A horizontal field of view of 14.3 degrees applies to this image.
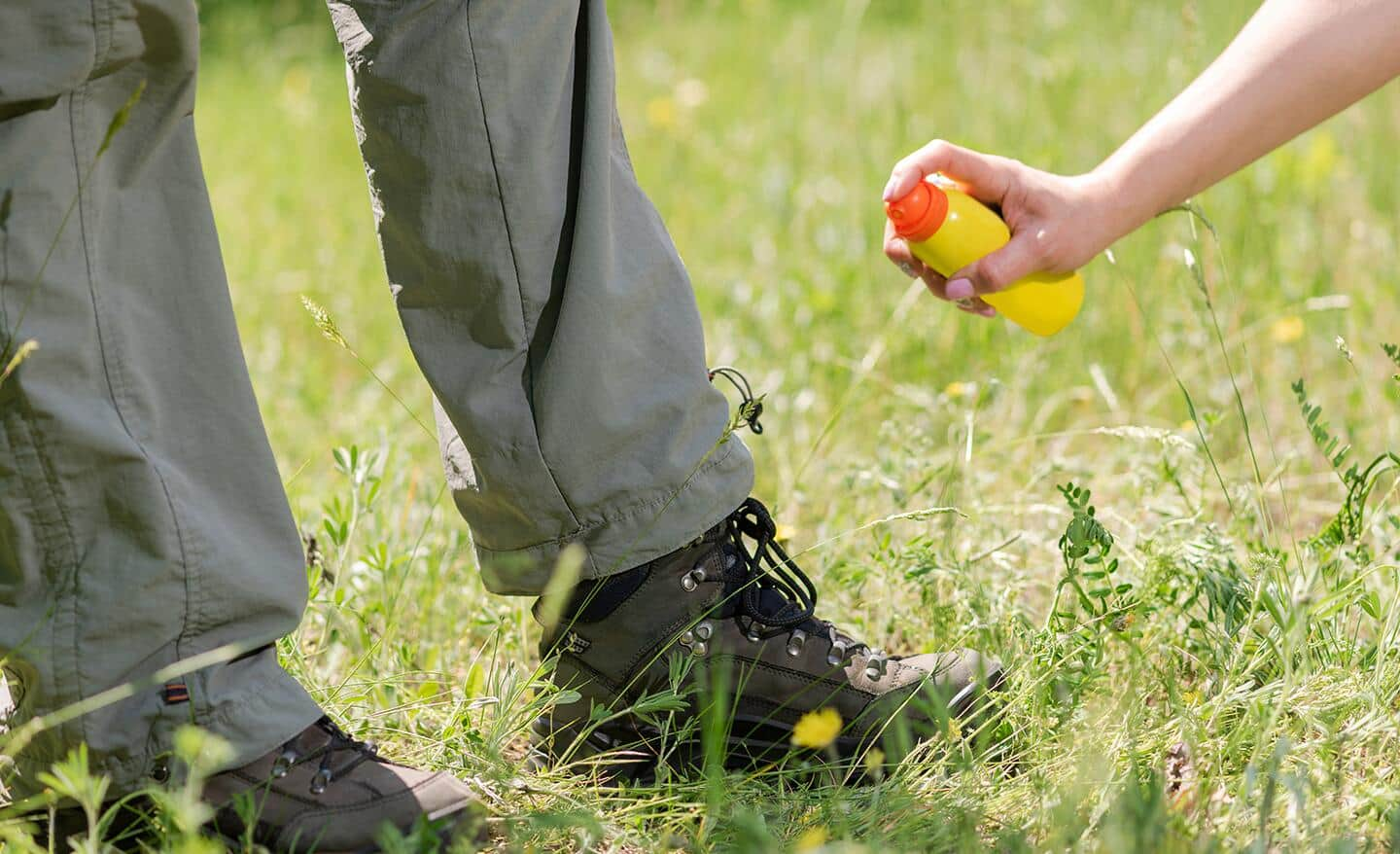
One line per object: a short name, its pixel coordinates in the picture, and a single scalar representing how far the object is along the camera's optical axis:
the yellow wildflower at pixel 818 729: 3.08
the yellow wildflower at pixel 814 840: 2.99
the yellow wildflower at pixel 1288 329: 3.68
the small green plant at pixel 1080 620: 3.19
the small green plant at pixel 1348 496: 3.22
